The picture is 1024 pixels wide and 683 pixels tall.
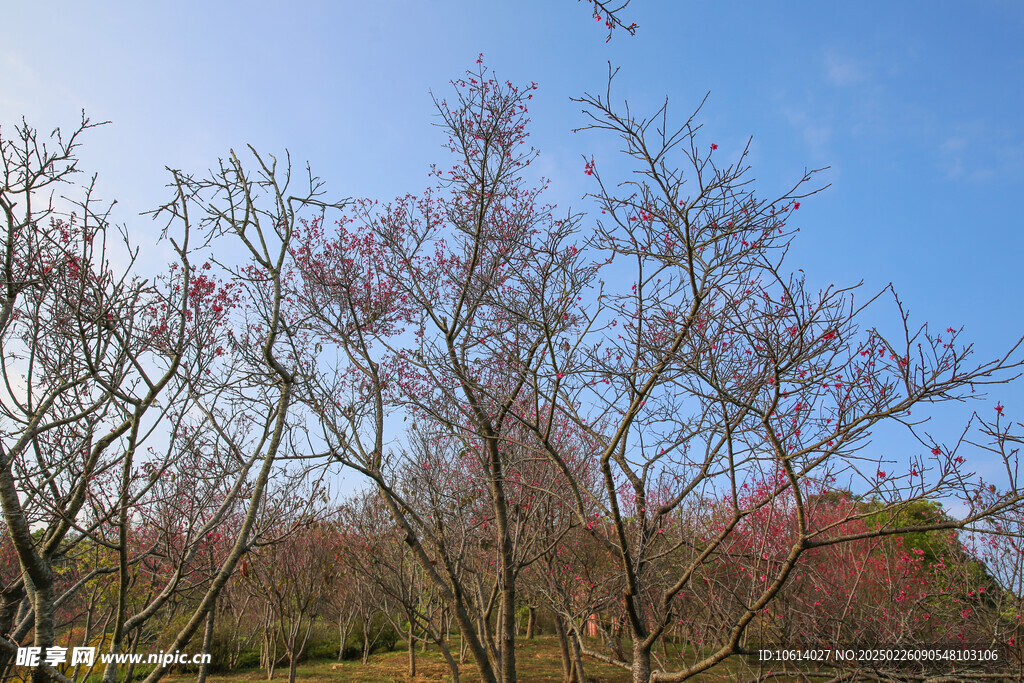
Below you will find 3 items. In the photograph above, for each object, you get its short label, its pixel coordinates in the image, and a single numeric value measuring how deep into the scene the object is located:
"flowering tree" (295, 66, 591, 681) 5.11
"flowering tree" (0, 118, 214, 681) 2.93
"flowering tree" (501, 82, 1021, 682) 3.10
